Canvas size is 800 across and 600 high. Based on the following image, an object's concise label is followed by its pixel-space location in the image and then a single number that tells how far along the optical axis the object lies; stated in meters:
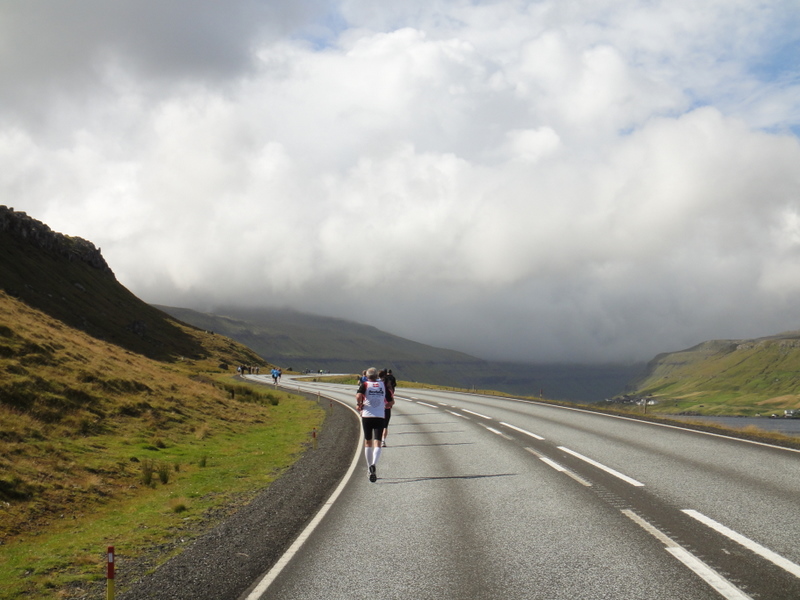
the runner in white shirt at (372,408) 12.94
